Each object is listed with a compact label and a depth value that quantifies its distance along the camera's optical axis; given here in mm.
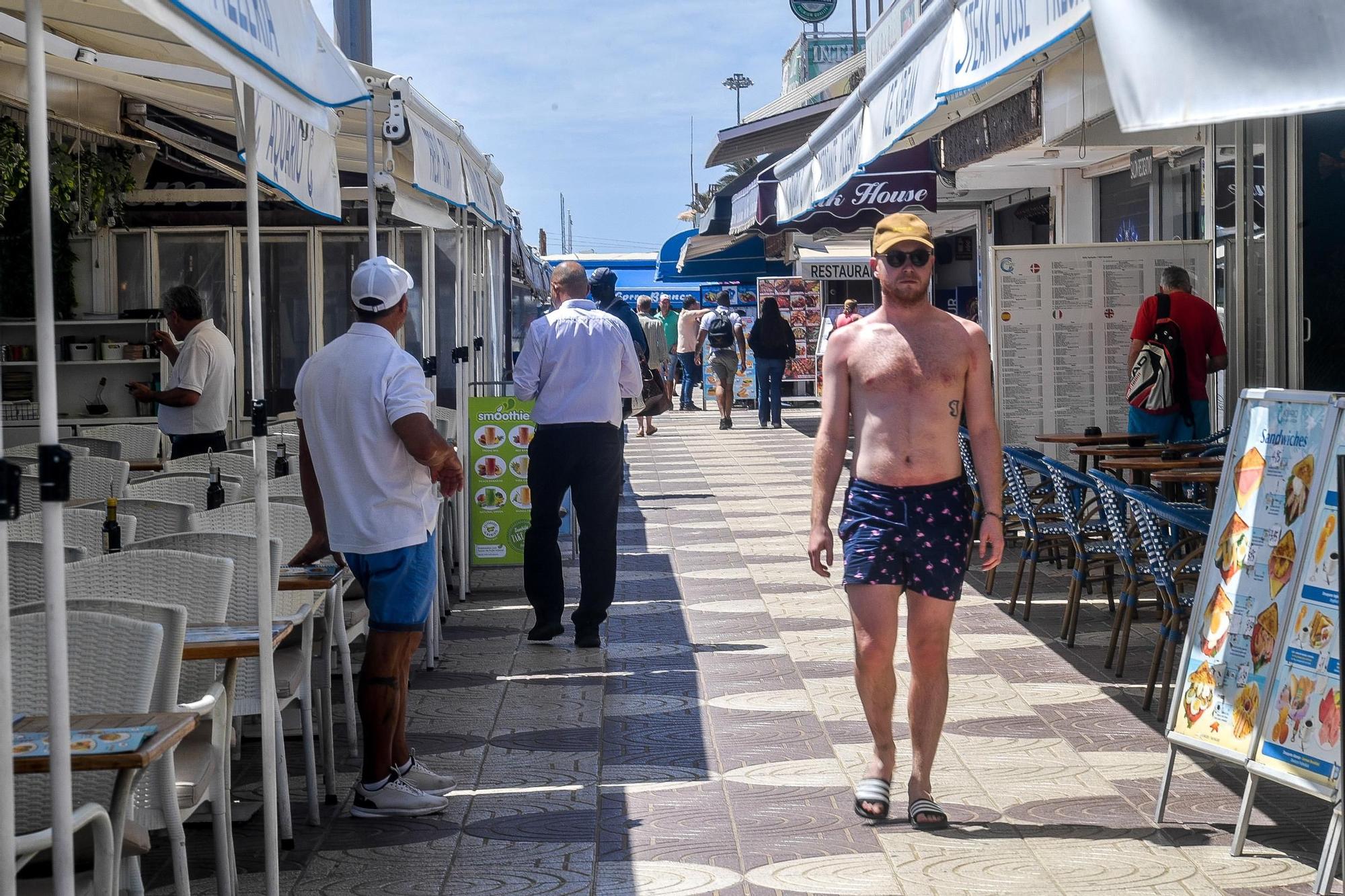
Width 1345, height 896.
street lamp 83375
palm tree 65250
